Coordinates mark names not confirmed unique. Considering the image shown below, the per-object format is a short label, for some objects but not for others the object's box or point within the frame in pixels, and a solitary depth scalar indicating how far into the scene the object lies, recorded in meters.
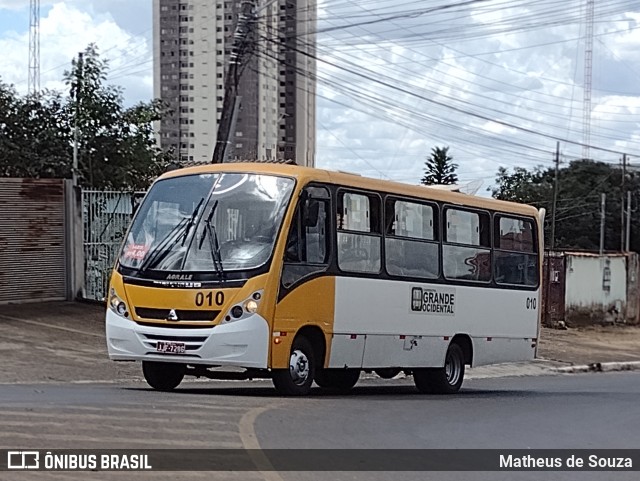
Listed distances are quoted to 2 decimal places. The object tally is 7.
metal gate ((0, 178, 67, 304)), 22.42
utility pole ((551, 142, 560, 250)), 39.96
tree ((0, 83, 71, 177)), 28.38
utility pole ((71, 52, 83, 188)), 27.72
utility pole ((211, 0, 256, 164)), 25.58
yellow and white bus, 13.02
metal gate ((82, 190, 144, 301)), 24.00
